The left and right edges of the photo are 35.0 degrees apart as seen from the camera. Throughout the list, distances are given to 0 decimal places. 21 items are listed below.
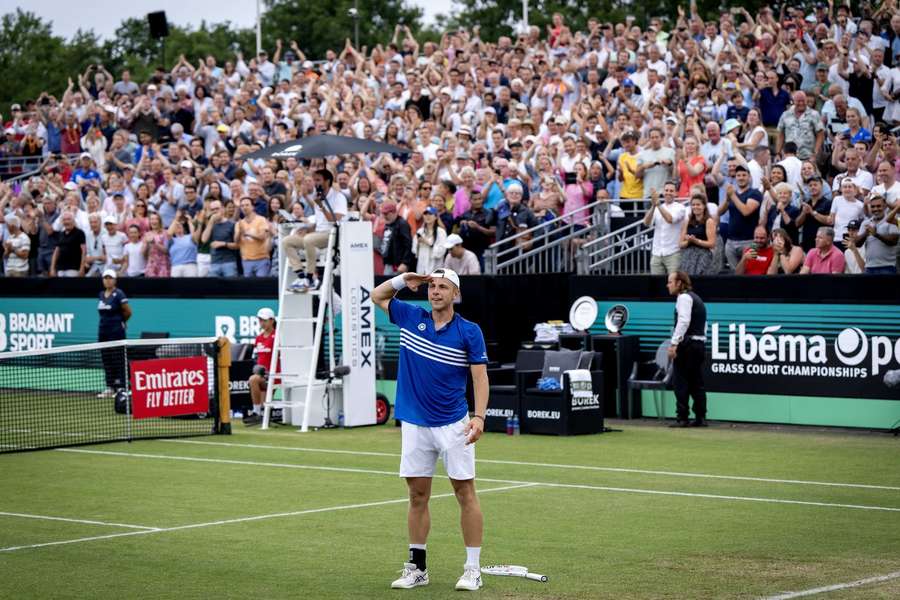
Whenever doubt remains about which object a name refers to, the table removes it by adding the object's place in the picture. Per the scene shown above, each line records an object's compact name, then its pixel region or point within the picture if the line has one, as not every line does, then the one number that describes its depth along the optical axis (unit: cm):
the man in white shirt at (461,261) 2358
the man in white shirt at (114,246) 2883
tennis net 2050
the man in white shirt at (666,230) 2205
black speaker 4438
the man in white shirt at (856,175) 2095
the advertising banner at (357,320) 2164
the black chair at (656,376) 2133
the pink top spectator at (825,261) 2062
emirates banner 2038
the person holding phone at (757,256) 2137
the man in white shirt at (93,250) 2925
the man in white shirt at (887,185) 2011
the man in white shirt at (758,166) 2233
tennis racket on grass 1042
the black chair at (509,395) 2064
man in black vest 2042
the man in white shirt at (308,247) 2177
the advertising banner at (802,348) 1997
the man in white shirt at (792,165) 2211
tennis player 1019
